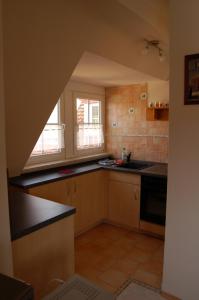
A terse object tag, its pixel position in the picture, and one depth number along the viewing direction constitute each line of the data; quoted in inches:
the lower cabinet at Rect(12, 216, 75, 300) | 57.3
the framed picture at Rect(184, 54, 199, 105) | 71.9
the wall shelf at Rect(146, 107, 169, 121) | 145.6
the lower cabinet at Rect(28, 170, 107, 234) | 111.2
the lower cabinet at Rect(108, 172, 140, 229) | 131.6
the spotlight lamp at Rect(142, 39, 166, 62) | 91.4
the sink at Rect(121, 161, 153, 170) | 151.0
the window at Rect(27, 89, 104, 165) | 127.8
